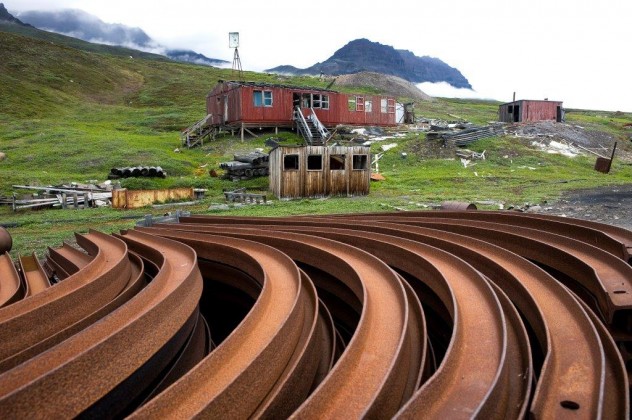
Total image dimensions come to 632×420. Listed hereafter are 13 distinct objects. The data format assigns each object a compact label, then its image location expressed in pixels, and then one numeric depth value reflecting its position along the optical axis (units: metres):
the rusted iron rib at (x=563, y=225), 6.34
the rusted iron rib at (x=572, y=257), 4.54
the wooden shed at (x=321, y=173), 22.83
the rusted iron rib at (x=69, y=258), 8.00
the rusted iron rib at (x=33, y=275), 7.43
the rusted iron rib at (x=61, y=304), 4.04
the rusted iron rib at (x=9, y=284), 6.31
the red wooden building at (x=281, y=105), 40.78
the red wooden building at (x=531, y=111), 56.19
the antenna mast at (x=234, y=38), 61.22
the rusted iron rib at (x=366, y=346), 2.79
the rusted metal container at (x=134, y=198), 20.92
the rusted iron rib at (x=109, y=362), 2.70
